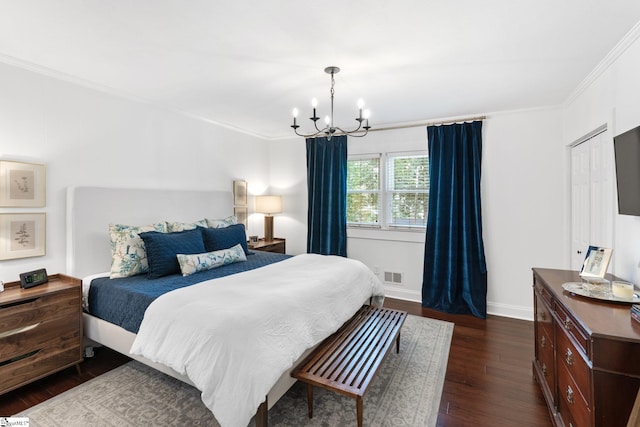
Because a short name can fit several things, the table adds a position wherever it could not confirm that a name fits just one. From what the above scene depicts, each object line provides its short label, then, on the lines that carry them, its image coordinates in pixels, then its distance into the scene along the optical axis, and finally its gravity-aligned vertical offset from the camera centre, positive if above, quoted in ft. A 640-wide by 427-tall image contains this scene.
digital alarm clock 7.71 -1.72
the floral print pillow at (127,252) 8.87 -1.19
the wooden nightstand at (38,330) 6.89 -2.85
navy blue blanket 7.29 -2.04
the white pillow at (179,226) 10.50 -0.49
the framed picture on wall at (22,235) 7.91 -0.63
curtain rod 12.52 +3.92
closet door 7.98 +0.60
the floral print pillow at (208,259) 9.12 -1.49
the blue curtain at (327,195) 15.20 +0.93
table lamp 15.74 +0.25
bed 5.32 -2.14
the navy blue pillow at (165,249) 8.87 -1.12
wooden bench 5.83 -3.14
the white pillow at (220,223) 11.87 -0.41
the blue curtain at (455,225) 12.44 -0.44
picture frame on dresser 6.21 -1.00
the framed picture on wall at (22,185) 7.86 +0.70
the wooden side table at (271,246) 14.44 -1.59
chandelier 7.84 +2.80
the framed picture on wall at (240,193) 14.96 +0.98
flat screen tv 6.05 +0.94
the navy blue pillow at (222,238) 10.88 -0.91
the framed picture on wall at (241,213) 15.03 -0.01
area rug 6.41 -4.30
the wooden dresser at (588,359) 4.23 -2.22
